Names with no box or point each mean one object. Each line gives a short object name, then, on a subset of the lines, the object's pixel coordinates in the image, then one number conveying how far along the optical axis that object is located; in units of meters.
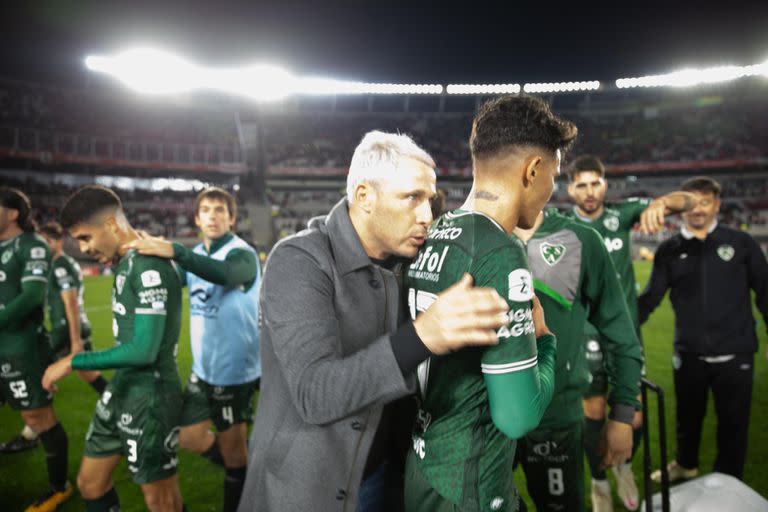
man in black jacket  3.86
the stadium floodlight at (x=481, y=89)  38.31
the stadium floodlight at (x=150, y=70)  29.77
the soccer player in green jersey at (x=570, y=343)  2.42
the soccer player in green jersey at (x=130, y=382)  2.78
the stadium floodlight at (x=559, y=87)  36.60
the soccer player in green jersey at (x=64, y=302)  5.55
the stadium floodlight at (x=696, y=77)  35.03
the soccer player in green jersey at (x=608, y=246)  3.54
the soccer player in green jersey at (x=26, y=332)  4.02
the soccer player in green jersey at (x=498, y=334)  1.31
